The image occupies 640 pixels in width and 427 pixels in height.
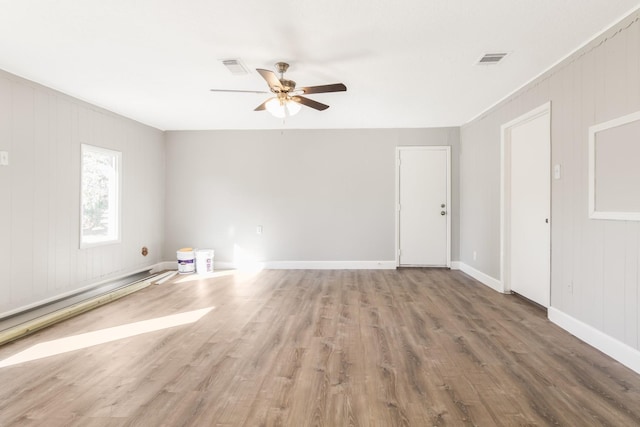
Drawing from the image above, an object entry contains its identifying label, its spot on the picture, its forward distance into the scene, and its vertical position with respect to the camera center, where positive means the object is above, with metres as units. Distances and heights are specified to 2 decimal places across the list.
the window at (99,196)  4.07 +0.26
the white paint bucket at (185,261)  5.14 -0.77
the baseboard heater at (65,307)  2.71 -1.01
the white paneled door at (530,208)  3.25 +0.10
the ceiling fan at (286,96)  2.79 +1.16
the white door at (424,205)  5.38 +0.20
